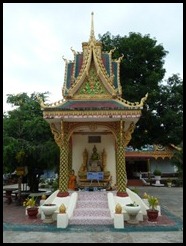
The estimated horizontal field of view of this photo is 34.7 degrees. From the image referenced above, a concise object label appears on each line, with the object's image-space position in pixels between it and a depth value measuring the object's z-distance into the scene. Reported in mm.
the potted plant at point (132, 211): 9375
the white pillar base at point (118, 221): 8828
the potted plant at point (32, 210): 10398
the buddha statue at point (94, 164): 12914
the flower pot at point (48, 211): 9547
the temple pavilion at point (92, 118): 10828
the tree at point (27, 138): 14013
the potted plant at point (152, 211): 9891
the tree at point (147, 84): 18281
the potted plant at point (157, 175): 27484
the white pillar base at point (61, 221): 8891
